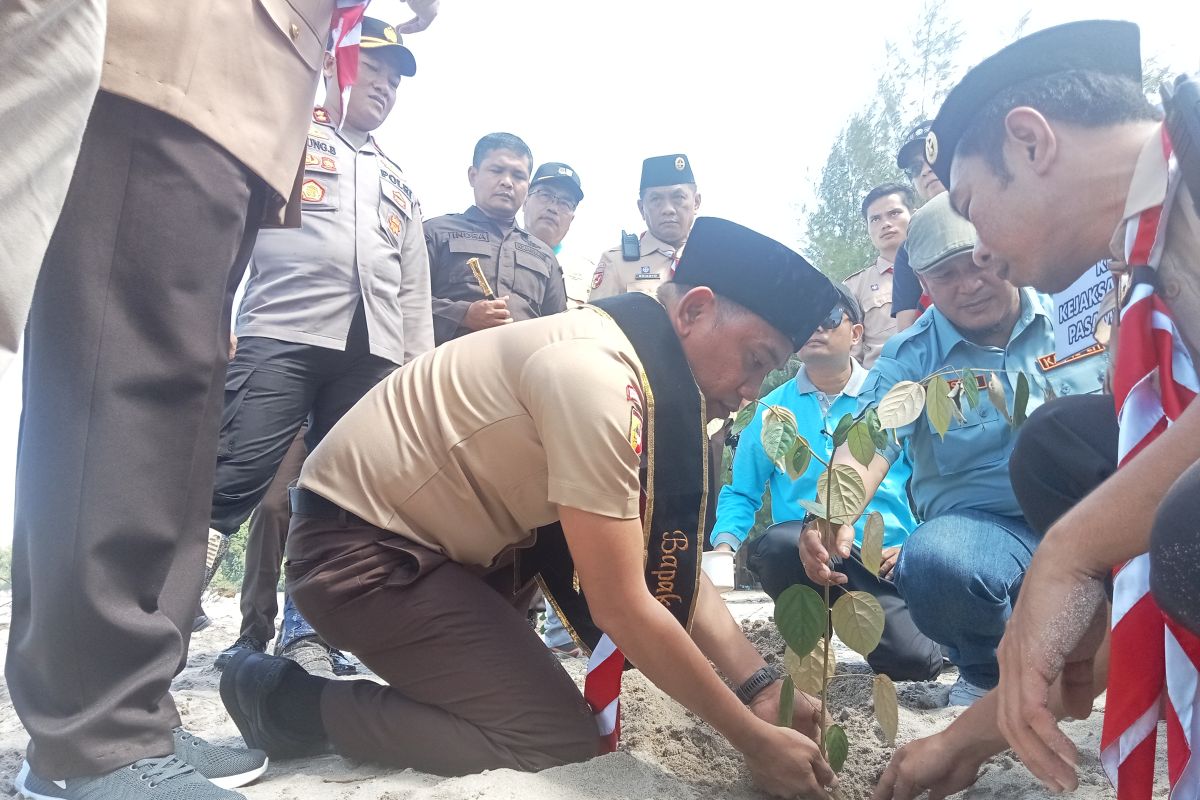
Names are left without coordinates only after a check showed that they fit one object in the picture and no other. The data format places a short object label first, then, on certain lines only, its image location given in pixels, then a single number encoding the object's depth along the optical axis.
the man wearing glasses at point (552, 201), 5.00
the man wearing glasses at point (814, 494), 2.73
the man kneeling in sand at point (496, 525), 1.76
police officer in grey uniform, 2.62
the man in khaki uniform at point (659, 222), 5.07
